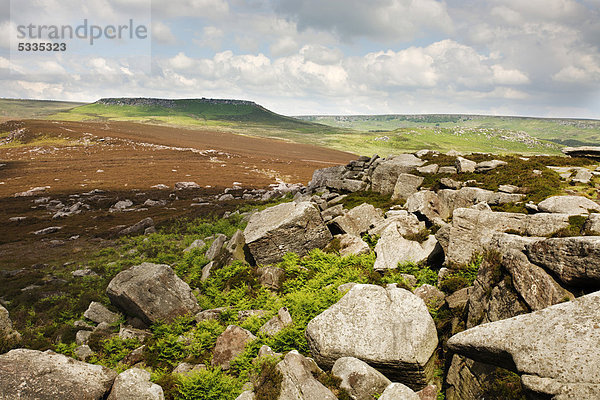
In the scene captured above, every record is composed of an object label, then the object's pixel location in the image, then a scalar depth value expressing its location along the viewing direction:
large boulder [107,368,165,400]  8.34
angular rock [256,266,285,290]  14.19
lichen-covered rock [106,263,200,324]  12.82
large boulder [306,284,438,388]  8.18
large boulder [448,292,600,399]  5.30
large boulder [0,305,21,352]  11.41
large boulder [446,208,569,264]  11.19
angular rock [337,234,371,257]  15.08
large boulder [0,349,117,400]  7.62
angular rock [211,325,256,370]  9.95
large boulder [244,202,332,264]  15.90
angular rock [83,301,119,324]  13.73
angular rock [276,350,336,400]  7.50
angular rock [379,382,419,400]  7.12
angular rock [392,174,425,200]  20.72
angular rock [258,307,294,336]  10.64
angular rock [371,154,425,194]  23.03
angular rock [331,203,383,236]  17.28
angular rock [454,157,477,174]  22.00
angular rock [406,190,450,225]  15.96
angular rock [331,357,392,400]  7.61
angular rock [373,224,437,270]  13.23
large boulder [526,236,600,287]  6.75
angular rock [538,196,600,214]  11.91
